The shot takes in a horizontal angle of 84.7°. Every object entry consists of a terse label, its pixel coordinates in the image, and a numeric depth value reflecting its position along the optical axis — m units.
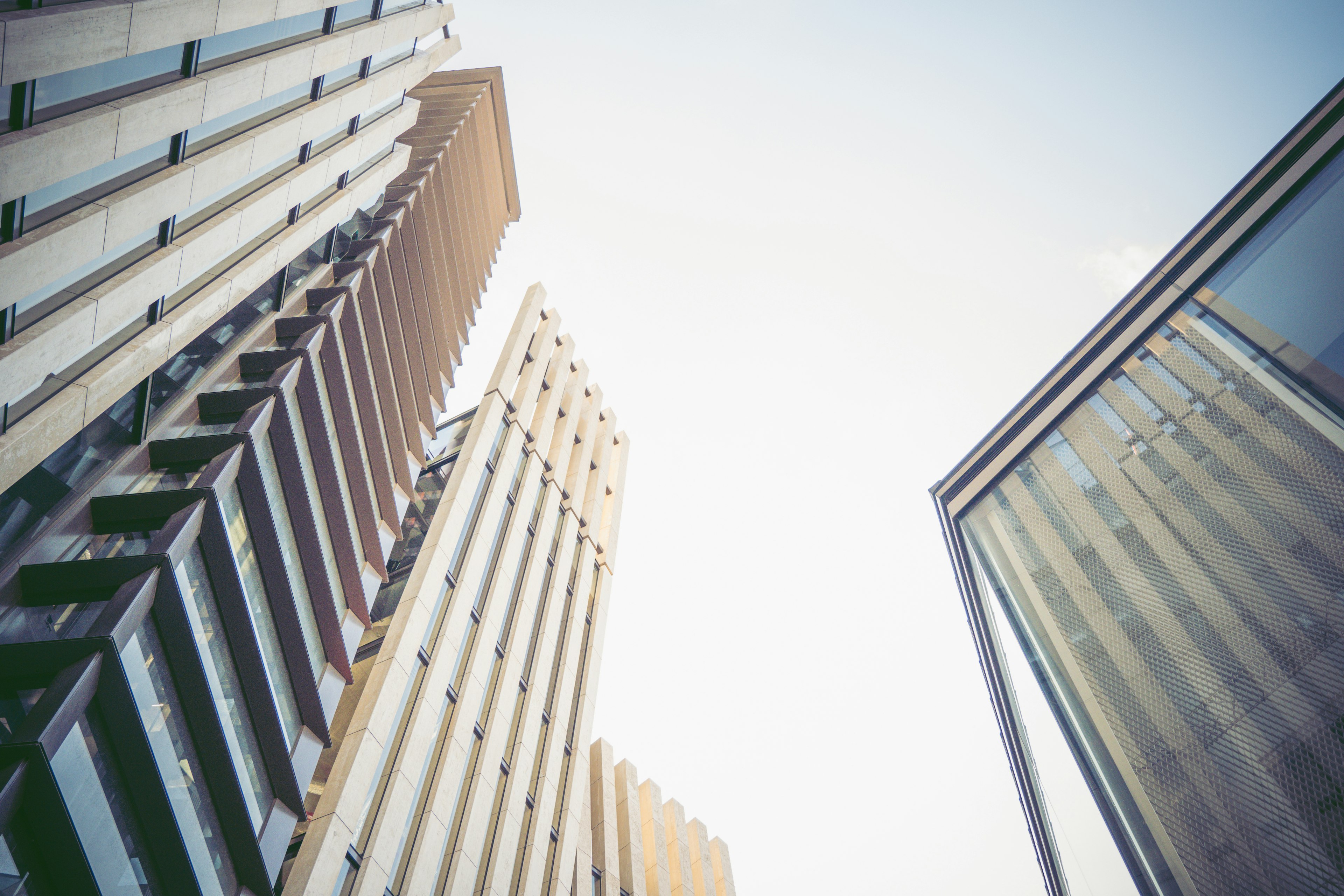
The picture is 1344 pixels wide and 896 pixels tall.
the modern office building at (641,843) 30.06
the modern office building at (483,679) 16.89
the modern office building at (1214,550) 7.70
